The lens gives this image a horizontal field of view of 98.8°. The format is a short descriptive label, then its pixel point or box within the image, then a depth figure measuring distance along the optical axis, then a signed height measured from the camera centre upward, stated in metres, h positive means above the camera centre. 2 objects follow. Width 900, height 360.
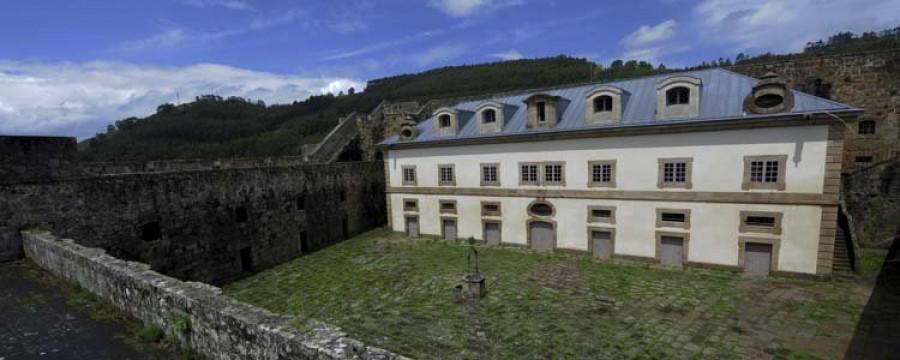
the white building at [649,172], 15.23 -1.61
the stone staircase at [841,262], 15.87 -5.53
